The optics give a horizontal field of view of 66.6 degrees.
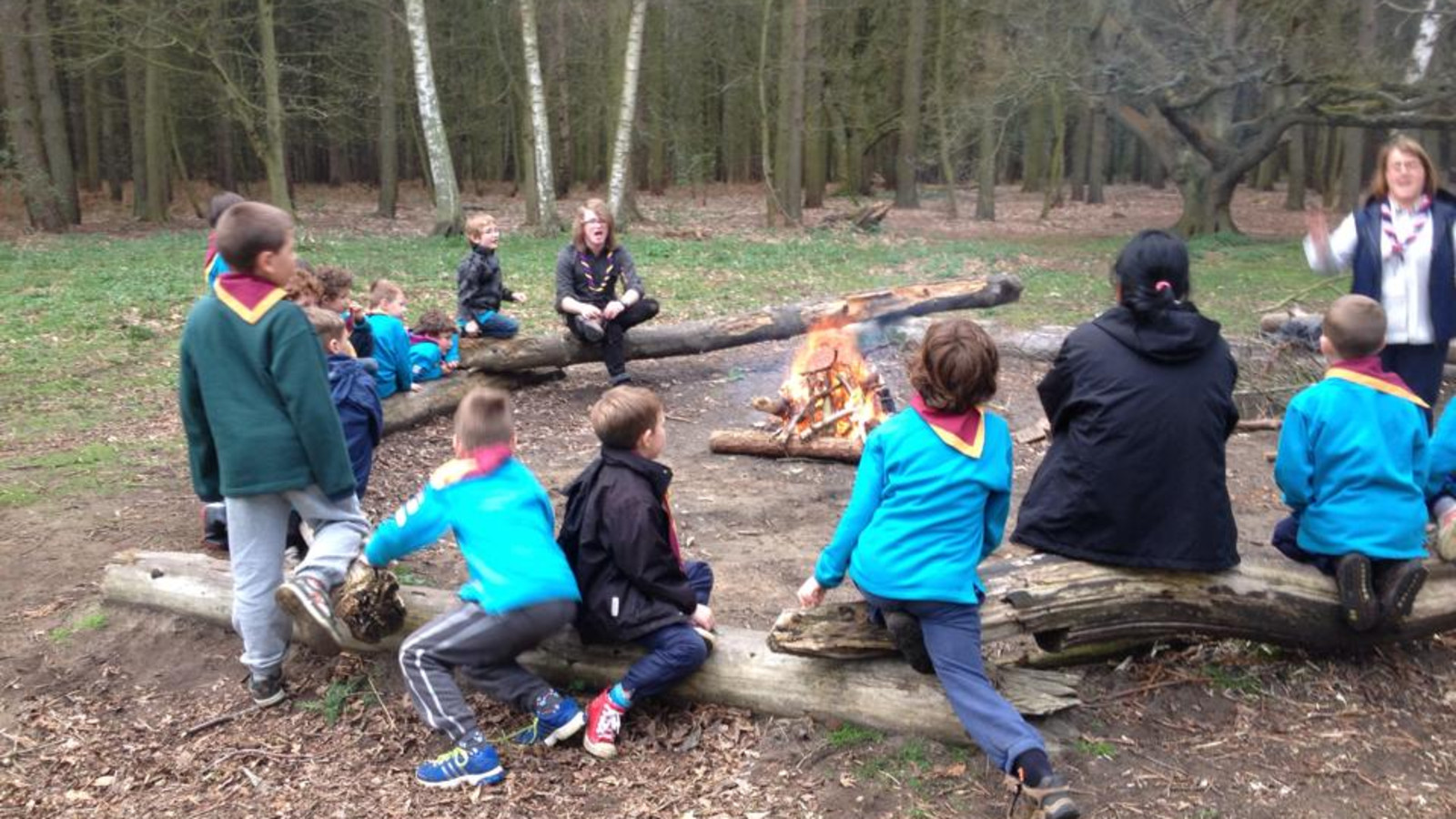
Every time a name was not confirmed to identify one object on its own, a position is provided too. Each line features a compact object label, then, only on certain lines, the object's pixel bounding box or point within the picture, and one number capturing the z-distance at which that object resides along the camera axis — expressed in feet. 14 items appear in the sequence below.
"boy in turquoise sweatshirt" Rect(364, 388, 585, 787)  11.85
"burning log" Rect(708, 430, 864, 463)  23.18
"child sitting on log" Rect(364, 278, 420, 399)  22.85
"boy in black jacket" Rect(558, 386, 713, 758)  11.98
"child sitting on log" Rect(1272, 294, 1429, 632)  12.57
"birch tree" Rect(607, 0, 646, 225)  60.18
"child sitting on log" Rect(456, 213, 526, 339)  26.84
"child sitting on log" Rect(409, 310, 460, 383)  26.78
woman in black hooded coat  12.09
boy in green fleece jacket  12.44
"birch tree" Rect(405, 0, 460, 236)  58.23
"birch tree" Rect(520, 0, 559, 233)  59.47
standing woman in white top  16.66
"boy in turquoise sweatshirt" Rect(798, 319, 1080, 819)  11.15
